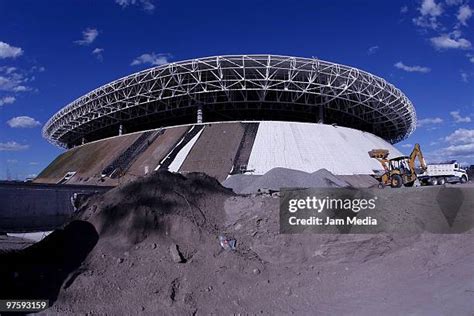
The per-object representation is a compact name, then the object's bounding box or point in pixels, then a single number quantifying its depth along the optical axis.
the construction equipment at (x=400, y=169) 24.66
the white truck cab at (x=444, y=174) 32.12
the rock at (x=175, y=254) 7.55
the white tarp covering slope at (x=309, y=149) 39.94
